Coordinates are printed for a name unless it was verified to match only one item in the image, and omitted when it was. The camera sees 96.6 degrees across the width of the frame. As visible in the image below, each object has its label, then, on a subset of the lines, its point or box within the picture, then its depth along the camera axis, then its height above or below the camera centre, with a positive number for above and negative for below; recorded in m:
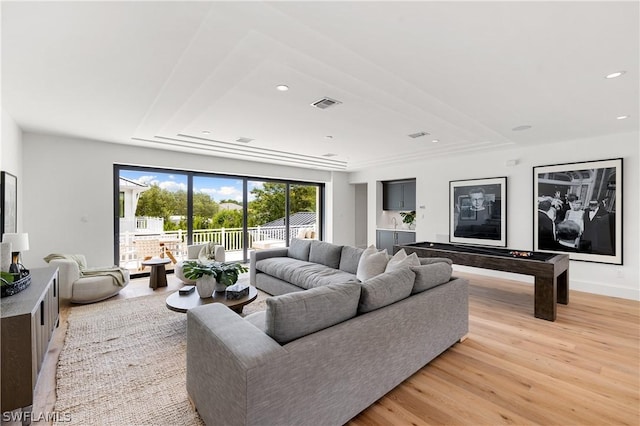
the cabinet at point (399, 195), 7.32 +0.49
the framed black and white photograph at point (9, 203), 3.11 +0.13
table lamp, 2.83 -0.29
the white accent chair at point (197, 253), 4.75 -0.72
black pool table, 3.33 -0.67
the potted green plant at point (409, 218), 7.33 -0.14
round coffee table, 2.77 -0.90
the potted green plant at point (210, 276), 2.98 -0.67
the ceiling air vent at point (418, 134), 4.44 +1.24
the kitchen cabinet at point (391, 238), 7.31 -0.67
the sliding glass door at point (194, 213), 5.33 +0.00
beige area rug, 1.79 -1.25
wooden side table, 4.61 -0.99
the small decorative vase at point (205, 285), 2.99 -0.76
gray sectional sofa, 1.34 -0.77
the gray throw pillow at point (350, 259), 3.91 -0.65
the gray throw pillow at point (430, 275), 2.38 -0.55
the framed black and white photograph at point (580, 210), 4.31 +0.04
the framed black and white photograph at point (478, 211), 5.46 +0.03
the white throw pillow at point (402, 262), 2.74 -0.49
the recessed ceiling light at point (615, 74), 2.41 +1.19
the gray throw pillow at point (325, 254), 4.20 -0.62
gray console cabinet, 1.63 -0.82
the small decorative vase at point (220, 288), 3.17 -0.83
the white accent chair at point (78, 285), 3.69 -0.95
